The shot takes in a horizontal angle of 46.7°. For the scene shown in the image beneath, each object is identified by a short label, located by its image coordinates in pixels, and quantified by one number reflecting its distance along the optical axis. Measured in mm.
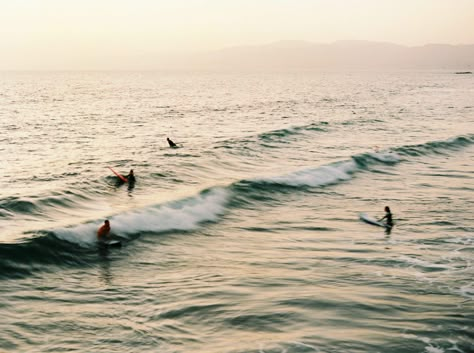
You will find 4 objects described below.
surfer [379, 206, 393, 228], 23391
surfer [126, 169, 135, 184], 31453
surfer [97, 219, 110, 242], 21359
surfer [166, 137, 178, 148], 44759
